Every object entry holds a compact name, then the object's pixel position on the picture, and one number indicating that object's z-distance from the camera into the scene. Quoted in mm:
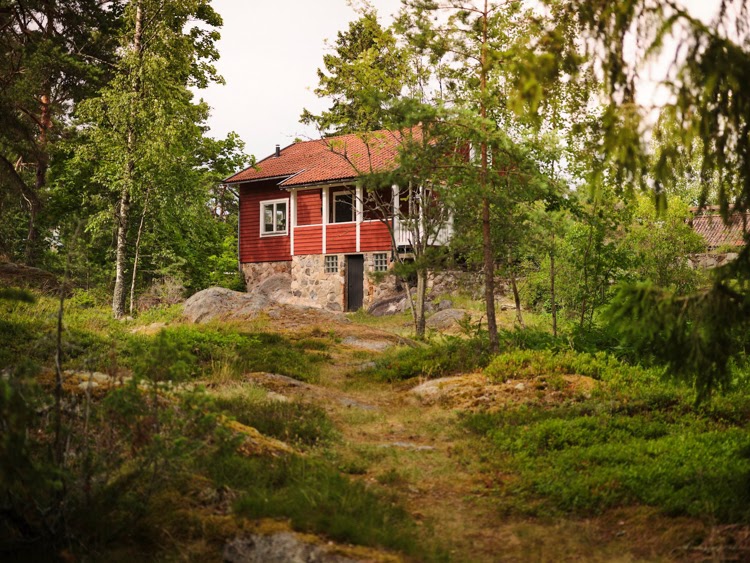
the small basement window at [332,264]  31422
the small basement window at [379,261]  30219
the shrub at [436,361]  13266
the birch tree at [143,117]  22078
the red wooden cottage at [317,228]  30303
